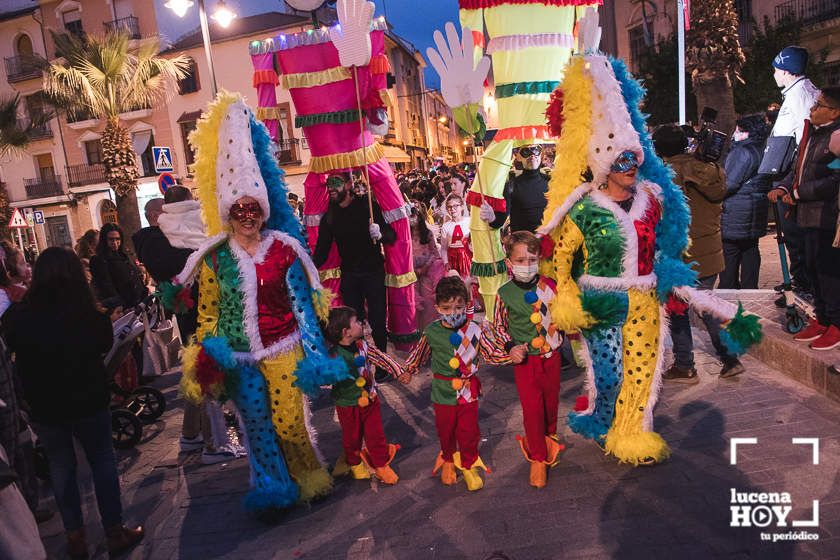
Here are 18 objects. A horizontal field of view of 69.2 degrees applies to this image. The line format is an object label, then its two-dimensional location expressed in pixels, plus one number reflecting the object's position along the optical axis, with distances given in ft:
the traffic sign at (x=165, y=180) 30.40
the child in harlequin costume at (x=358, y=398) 12.49
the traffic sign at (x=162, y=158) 31.83
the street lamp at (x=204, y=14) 33.65
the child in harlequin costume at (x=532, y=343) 11.71
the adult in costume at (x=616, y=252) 11.07
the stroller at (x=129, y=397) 15.97
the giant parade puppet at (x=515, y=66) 18.28
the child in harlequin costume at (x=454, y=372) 11.85
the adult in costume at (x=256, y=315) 11.03
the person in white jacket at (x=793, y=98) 18.85
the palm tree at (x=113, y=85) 54.90
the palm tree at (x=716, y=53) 44.32
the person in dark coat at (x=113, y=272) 20.17
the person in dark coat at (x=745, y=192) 18.49
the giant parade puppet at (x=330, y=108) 18.21
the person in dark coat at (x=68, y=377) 10.50
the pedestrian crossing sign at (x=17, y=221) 55.33
